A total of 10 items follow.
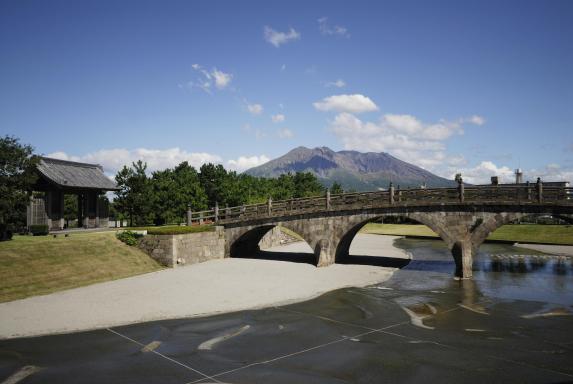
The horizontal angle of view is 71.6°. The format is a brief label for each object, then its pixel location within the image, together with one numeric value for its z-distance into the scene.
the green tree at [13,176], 30.42
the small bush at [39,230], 36.38
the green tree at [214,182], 72.25
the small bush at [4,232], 31.38
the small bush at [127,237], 35.94
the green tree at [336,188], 104.69
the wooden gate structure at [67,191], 39.22
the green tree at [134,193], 49.00
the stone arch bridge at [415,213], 28.03
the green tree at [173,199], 52.84
